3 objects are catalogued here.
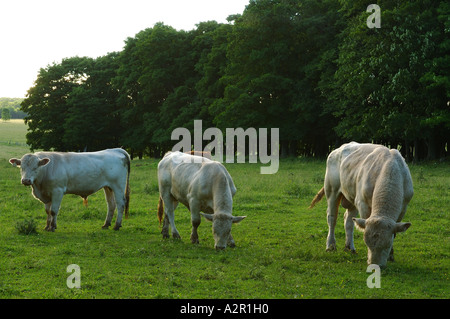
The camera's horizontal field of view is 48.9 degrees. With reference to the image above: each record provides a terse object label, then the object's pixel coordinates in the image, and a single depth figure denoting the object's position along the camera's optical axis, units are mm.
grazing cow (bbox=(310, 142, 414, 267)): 8422
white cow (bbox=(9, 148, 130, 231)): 13367
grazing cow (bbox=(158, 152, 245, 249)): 10672
